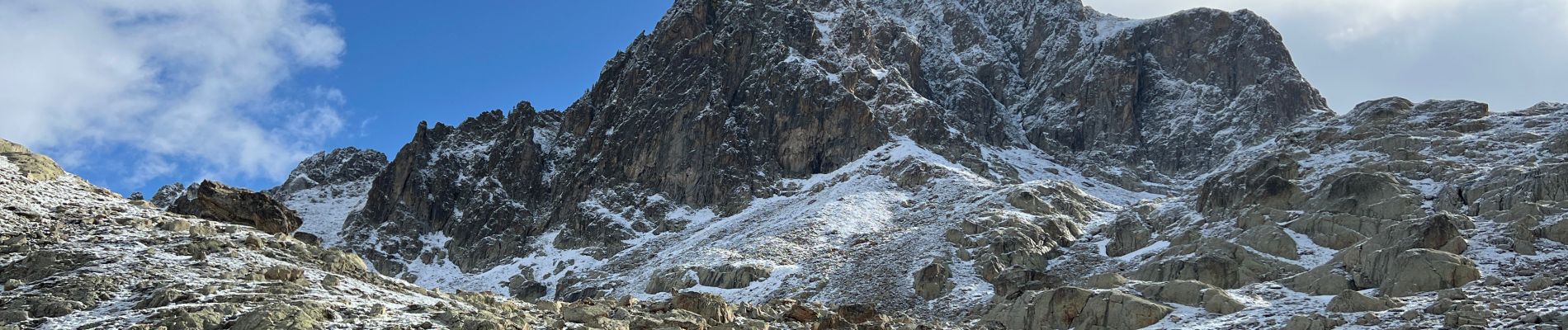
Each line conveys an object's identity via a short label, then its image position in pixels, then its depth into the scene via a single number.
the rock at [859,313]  51.34
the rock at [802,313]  48.66
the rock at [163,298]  34.03
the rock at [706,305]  45.43
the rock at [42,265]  35.88
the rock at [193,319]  31.83
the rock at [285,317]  32.25
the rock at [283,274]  38.62
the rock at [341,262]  43.38
